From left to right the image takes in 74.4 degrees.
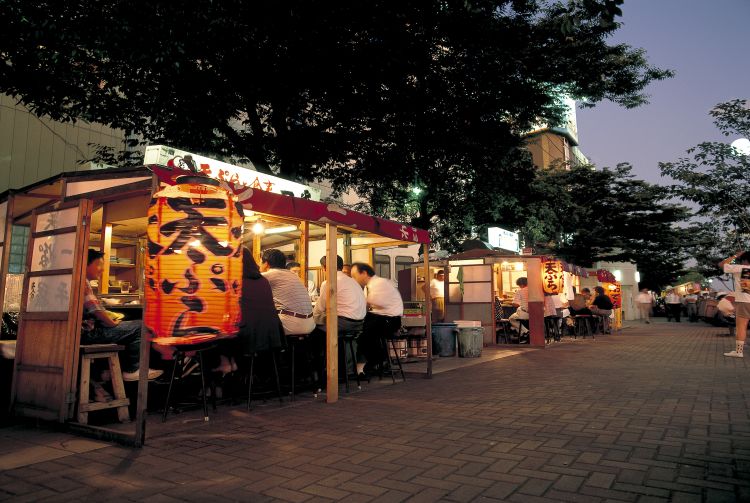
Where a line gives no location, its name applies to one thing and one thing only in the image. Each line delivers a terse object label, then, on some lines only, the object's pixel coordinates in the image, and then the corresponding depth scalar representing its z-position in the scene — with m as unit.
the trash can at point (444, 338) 11.63
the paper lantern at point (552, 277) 13.95
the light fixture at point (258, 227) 8.02
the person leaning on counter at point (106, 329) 5.01
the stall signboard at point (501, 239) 18.06
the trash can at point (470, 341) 11.41
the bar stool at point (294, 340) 6.32
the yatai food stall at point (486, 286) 14.09
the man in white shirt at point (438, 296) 14.46
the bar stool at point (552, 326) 15.07
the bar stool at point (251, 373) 5.71
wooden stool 4.73
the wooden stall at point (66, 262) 4.67
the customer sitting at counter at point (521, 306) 14.47
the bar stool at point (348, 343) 6.92
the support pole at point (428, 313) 8.23
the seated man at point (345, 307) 6.95
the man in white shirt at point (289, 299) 6.31
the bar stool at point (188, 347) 4.06
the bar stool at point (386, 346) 7.72
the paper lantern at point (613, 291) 21.75
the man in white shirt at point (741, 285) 9.38
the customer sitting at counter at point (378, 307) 7.60
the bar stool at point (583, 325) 17.00
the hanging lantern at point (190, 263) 4.08
